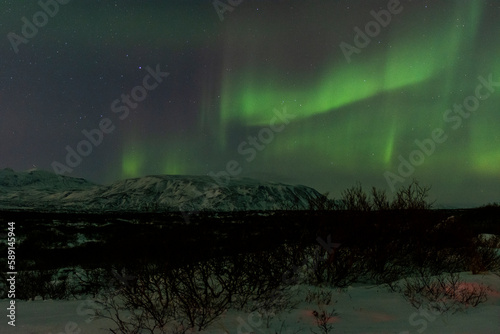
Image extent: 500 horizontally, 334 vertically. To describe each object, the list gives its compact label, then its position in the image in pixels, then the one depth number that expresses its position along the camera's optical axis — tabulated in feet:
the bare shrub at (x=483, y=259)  33.35
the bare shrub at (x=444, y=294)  23.35
